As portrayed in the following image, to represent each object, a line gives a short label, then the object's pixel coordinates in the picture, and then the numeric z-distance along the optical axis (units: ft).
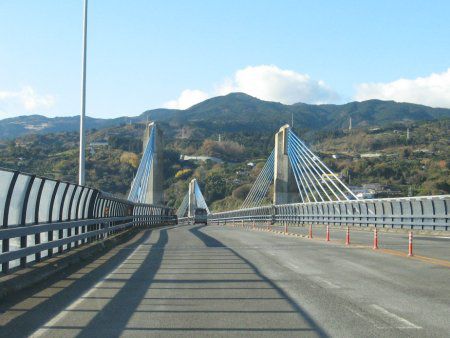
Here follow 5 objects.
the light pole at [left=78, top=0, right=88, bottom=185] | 88.14
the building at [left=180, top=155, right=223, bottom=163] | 537.07
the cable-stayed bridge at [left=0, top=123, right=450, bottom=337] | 28.14
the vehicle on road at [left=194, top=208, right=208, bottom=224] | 268.41
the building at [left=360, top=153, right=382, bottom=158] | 414.08
